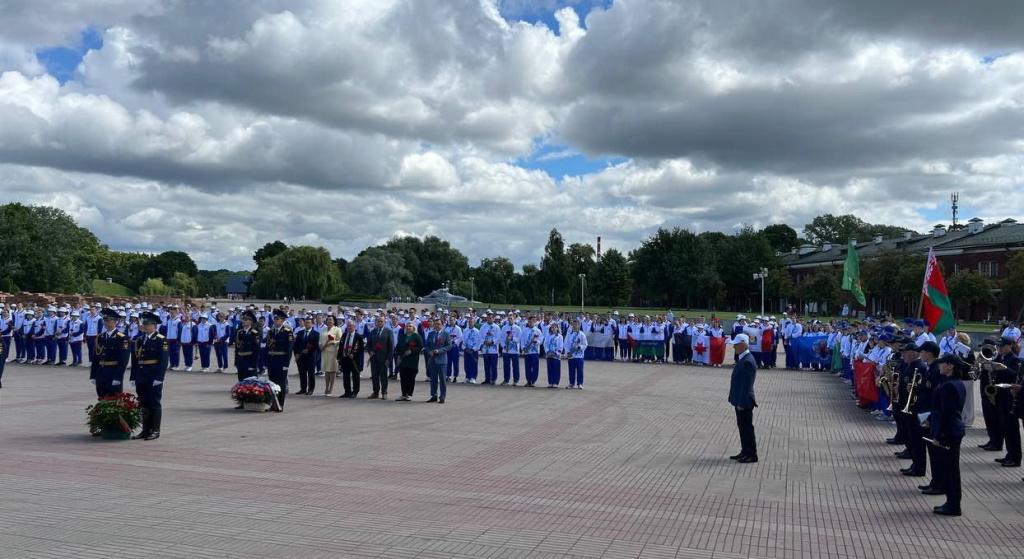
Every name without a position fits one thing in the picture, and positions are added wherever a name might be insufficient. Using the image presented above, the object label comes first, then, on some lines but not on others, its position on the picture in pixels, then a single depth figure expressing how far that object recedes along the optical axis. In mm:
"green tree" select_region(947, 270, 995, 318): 61375
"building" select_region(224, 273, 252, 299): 153475
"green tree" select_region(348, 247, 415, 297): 99244
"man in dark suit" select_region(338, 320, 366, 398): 19422
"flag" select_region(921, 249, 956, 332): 18438
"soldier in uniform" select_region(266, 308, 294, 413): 17703
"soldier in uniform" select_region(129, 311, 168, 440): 12727
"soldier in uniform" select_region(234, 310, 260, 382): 17672
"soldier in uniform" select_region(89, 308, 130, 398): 13273
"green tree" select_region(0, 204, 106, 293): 68438
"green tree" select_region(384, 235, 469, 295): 114625
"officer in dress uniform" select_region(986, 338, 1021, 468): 11688
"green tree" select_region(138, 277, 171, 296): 107688
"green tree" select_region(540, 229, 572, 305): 100938
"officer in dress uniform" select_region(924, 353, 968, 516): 8750
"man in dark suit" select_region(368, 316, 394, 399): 19219
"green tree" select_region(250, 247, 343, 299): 91000
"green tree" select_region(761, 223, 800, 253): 137250
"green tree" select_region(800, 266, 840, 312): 77250
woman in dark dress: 18781
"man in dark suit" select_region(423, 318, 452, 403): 18484
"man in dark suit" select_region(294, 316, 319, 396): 19531
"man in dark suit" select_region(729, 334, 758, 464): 11711
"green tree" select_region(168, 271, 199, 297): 114838
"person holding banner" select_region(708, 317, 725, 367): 30594
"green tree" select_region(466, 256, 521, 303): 105688
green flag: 28891
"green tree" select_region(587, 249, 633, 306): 99250
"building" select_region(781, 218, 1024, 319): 70312
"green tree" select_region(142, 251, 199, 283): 161250
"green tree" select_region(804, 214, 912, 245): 135250
